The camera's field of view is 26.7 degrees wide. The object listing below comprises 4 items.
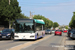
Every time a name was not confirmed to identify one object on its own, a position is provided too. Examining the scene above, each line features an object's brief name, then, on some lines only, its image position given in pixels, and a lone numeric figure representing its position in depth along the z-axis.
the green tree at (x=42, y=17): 93.70
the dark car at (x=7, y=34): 21.19
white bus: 19.95
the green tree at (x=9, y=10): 44.52
